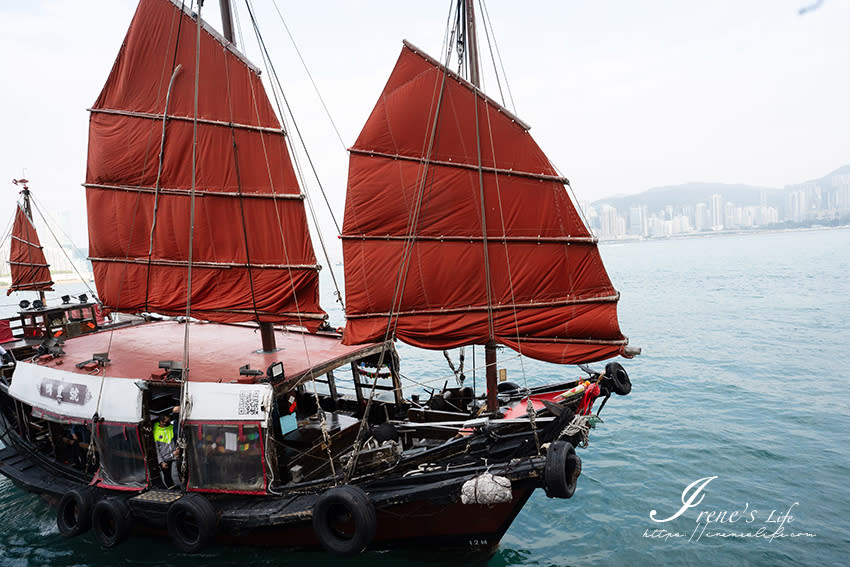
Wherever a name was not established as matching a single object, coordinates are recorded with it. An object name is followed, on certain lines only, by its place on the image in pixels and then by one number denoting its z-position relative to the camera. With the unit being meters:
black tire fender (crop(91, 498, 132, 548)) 8.03
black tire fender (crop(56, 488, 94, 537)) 8.41
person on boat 8.30
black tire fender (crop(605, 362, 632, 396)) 9.40
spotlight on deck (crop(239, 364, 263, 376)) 7.88
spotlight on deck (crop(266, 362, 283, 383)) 7.83
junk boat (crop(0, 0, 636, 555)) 7.38
